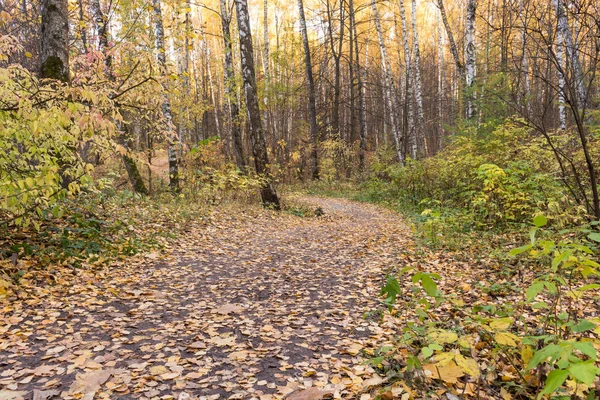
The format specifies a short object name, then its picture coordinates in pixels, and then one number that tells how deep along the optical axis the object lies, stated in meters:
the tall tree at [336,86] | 19.45
